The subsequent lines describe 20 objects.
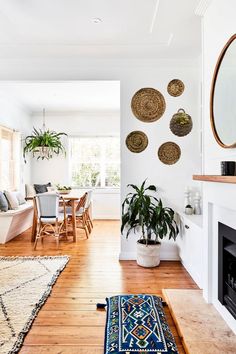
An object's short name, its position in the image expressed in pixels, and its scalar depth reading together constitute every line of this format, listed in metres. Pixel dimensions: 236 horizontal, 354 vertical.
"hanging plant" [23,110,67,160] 5.84
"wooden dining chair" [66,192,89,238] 4.98
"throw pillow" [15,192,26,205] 5.45
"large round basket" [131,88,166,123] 3.75
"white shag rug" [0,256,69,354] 2.06
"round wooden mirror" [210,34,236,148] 1.88
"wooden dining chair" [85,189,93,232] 5.24
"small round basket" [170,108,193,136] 3.68
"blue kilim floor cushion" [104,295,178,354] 1.79
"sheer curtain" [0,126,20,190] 5.60
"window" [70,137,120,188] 7.21
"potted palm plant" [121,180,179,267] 3.42
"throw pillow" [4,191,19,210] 4.98
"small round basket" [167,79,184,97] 3.74
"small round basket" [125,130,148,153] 3.77
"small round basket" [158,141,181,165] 3.77
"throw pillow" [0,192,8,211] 4.71
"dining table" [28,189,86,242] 4.77
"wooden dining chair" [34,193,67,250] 4.40
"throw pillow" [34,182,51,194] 6.65
